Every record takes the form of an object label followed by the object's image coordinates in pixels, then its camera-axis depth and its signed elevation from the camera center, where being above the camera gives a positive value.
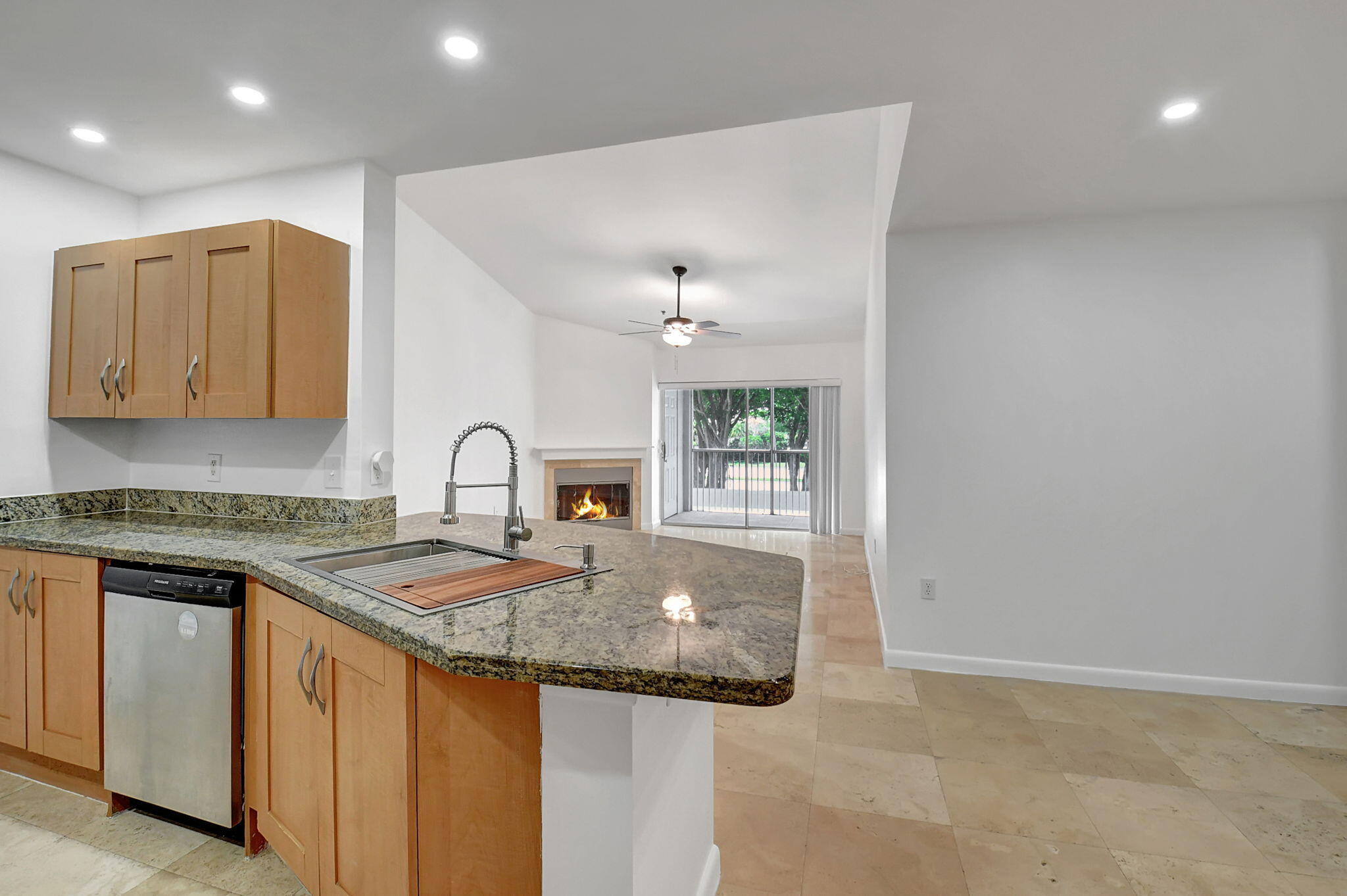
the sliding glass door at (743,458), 8.34 -0.05
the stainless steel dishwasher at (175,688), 1.70 -0.67
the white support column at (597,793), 1.04 -0.58
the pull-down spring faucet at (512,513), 1.72 -0.17
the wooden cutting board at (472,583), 1.31 -0.30
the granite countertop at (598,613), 0.93 -0.31
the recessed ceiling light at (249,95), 2.05 +1.21
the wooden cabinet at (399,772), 1.09 -0.62
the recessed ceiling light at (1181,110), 2.02 +1.14
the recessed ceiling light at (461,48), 1.77 +1.19
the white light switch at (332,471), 2.52 -0.07
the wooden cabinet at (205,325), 2.25 +0.50
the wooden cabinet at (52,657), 1.93 -0.65
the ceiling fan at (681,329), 5.04 +1.04
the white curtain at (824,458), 7.75 -0.05
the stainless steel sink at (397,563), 1.55 -0.31
